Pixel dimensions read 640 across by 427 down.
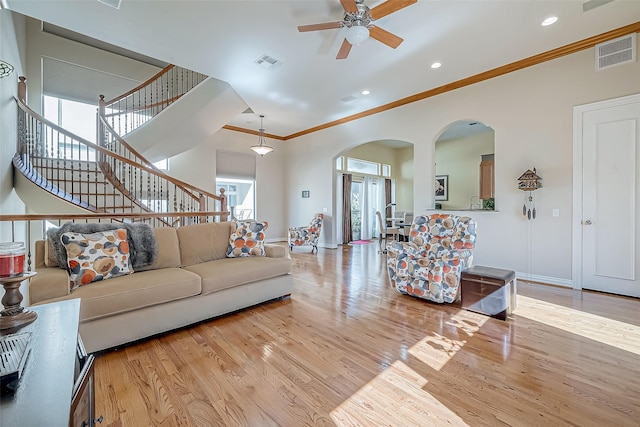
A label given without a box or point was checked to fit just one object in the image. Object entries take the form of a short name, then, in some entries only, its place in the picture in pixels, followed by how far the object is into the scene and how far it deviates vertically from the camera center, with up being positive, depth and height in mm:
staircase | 4098 +869
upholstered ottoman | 2811 -843
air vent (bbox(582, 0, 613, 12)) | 2949 +2207
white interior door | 3436 +179
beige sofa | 2127 -677
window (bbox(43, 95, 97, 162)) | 6031 +2160
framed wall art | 8984 +766
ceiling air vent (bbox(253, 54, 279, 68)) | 4043 +2201
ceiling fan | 2697 +1972
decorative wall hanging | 4047 +362
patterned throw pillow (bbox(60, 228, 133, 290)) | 2342 -401
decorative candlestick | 1136 -422
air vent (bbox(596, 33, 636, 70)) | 3402 +1987
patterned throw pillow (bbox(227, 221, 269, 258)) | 3479 -385
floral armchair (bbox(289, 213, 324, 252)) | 6980 -613
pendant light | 6871 +1513
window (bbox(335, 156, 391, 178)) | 8570 +1450
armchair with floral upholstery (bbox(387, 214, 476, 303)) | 3162 -560
